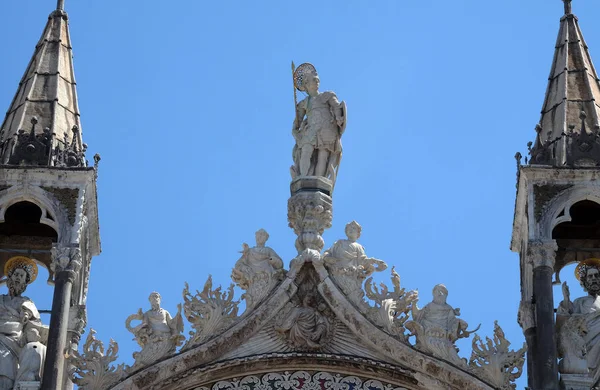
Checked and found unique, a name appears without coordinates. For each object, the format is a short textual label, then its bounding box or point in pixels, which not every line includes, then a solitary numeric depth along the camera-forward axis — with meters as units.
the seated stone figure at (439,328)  27.09
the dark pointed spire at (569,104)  28.61
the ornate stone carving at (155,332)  27.19
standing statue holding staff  28.81
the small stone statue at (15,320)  27.02
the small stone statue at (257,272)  27.62
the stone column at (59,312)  26.78
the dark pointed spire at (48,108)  28.59
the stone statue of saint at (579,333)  27.03
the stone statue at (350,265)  27.61
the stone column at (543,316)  26.77
